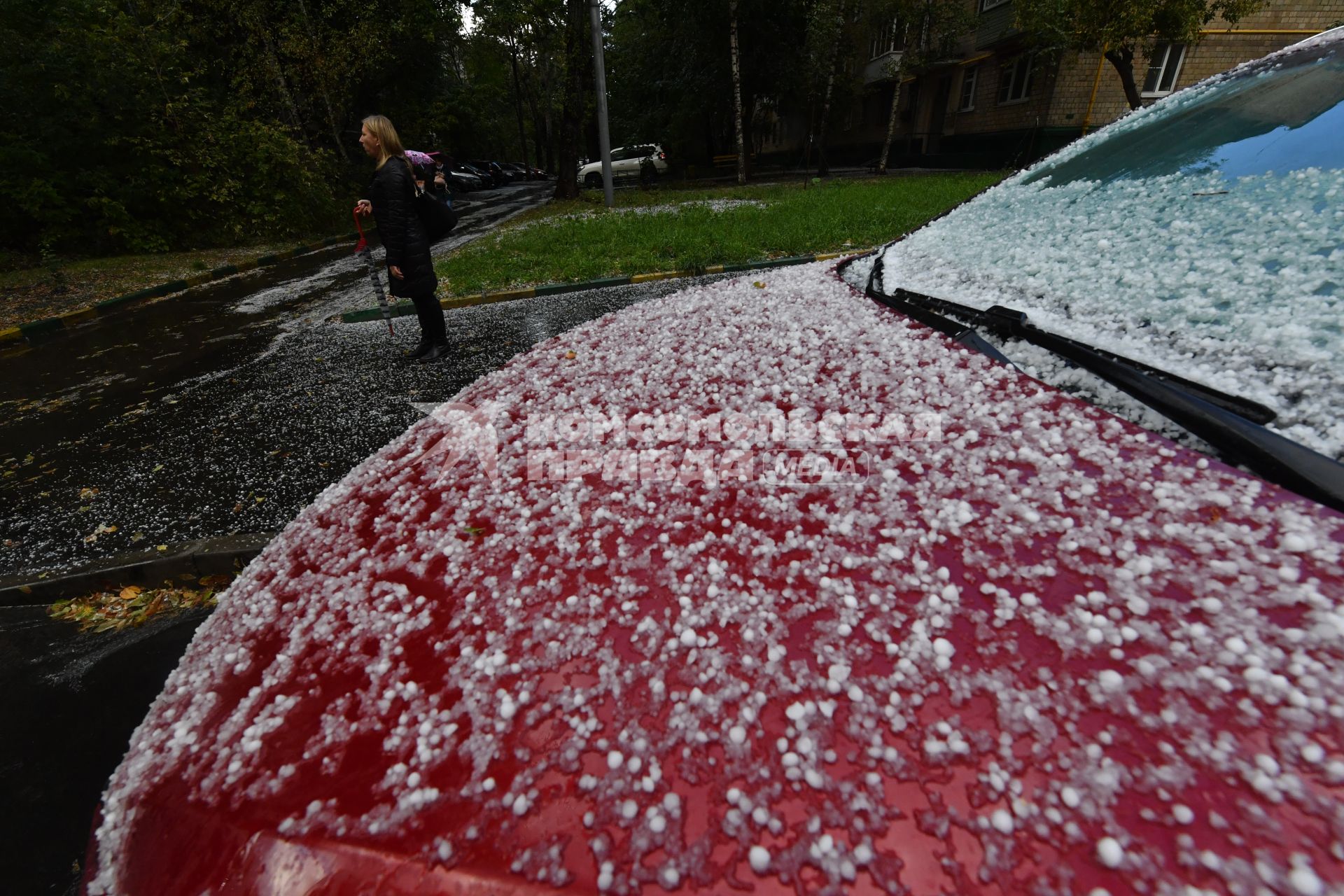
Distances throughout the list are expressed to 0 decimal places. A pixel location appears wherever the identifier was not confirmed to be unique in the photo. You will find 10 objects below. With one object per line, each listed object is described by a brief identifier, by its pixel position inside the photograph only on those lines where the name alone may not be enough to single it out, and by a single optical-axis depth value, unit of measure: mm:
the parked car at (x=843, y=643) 577
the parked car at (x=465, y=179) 28594
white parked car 26734
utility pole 13484
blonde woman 4500
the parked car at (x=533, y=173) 39781
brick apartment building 15969
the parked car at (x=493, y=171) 33656
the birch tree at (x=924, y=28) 16750
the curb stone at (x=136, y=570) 2459
